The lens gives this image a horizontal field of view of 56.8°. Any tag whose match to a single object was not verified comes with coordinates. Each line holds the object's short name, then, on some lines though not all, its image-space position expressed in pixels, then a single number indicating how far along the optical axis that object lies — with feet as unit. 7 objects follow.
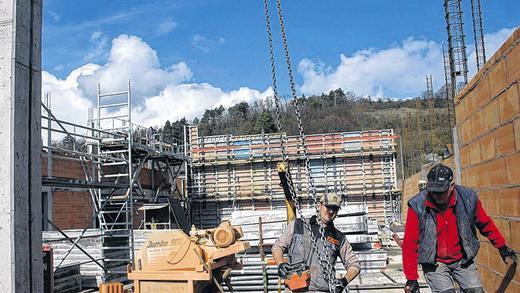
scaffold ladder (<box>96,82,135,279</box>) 41.98
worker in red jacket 13.51
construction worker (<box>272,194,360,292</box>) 15.19
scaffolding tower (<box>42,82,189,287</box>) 40.59
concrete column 12.59
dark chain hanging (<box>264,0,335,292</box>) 14.01
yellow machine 21.53
